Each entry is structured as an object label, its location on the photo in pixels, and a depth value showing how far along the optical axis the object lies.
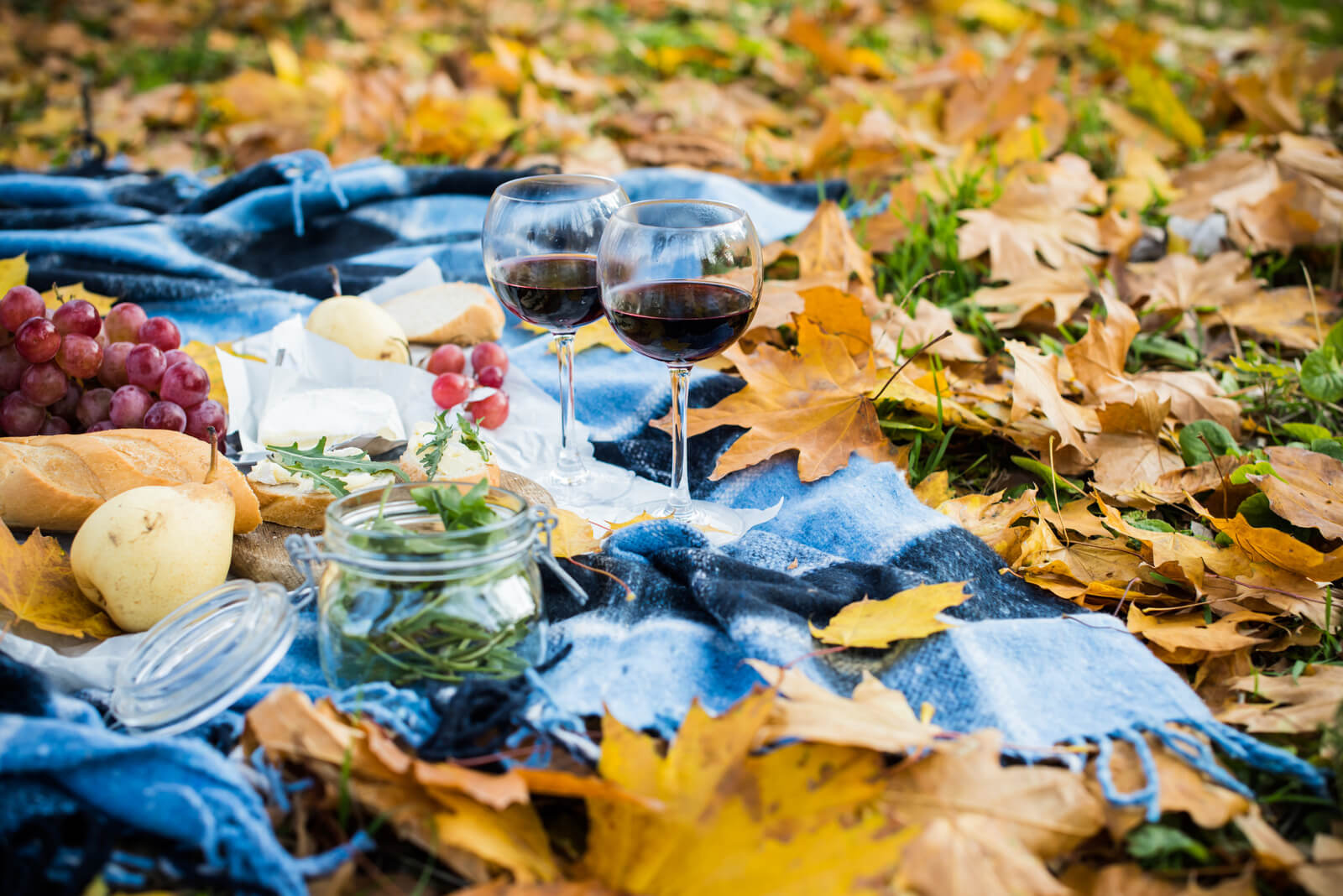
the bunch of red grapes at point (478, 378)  1.16
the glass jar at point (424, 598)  0.86
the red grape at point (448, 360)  1.22
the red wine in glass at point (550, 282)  1.05
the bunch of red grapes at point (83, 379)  1.05
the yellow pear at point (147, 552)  0.92
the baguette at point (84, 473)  0.97
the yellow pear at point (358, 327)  1.21
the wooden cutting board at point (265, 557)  0.99
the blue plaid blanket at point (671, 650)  0.82
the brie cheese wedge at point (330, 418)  1.09
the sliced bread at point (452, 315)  1.27
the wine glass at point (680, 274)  0.96
